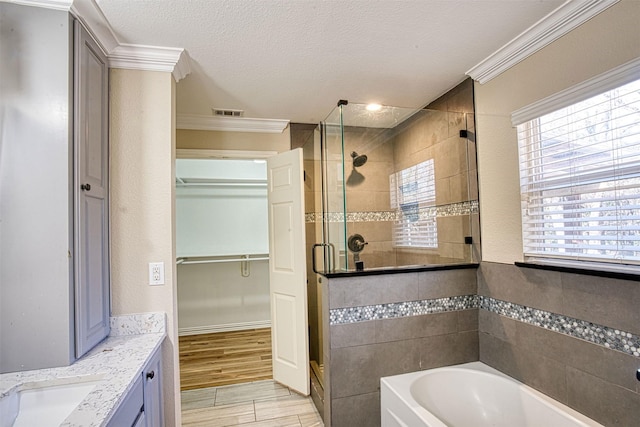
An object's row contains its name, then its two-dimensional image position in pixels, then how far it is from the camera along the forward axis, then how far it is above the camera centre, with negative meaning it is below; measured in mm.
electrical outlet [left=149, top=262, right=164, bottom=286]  1706 -257
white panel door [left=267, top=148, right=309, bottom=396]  2615 -436
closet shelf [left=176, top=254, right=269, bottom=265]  3967 -449
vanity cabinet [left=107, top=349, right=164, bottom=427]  1095 -735
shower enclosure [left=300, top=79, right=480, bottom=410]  2201 +258
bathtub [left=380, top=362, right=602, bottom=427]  1546 -1041
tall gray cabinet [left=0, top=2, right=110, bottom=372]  1241 +172
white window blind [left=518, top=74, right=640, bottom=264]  1279 +179
